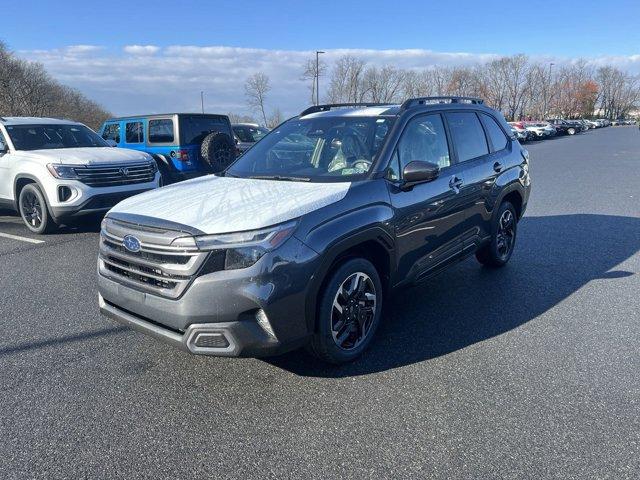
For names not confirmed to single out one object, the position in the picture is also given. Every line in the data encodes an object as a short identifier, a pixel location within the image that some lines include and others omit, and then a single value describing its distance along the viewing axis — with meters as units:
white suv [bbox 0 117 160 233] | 7.27
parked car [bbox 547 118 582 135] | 56.37
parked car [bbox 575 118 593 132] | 72.59
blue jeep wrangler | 10.43
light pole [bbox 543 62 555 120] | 92.12
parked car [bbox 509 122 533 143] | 37.89
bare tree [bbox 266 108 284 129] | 62.94
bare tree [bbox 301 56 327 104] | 54.22
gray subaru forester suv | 2.88
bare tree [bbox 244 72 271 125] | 65.69
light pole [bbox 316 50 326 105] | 53.84
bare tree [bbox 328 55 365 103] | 62.91
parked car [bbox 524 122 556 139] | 44.50
